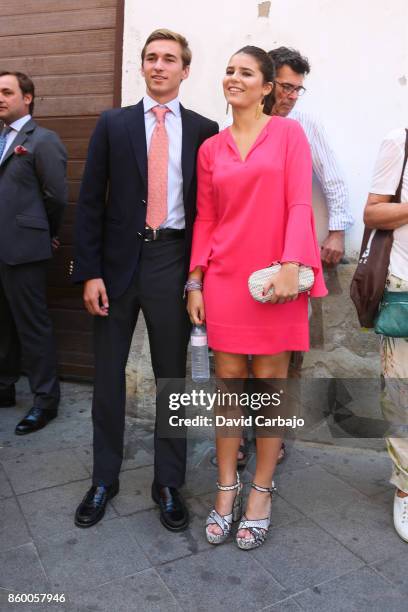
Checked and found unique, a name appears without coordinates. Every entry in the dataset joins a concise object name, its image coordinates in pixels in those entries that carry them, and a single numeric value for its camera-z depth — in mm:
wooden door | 4148
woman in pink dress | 2273
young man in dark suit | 2494
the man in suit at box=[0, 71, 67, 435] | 3658
